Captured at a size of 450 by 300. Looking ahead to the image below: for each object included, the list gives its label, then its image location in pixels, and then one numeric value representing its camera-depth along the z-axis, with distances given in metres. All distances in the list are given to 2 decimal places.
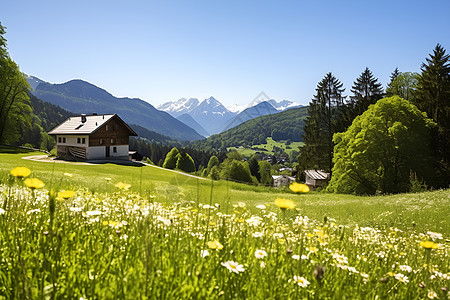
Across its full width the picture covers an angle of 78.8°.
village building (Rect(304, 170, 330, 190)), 60.91
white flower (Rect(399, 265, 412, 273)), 2.88
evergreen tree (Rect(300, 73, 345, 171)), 44.19
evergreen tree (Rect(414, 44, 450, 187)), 30.45
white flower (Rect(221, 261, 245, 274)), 2.02
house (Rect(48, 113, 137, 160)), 51.25
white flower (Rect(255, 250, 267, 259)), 2.36
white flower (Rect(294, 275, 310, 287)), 1.99
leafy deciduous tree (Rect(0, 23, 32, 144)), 44.53
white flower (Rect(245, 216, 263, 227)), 3.79
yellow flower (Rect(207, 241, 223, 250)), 2.14
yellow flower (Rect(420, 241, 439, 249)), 2.08
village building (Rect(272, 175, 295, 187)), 95.34
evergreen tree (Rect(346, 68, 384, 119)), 41.89
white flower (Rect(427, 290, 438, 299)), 2.11
